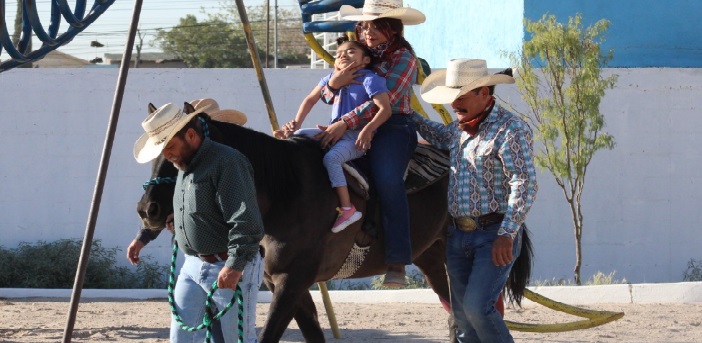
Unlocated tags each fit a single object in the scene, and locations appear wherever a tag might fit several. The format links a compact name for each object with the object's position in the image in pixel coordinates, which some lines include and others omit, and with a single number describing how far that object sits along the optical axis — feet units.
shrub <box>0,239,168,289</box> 70.25
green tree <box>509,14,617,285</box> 68.73
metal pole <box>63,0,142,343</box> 33.54
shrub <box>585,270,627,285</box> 68.82
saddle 36.71
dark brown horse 34.09
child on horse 35.59
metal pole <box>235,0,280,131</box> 43.41
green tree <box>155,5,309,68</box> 305.13
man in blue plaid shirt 30.08
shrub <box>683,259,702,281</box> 72.65
